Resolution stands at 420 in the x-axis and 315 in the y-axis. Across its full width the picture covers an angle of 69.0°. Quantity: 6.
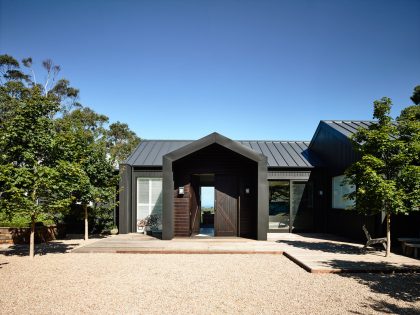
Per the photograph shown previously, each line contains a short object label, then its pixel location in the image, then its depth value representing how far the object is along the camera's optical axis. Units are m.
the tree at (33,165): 8.48
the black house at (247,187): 11.61
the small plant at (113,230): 14.07
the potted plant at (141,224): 14.16
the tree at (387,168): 8.09
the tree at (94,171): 11.56
